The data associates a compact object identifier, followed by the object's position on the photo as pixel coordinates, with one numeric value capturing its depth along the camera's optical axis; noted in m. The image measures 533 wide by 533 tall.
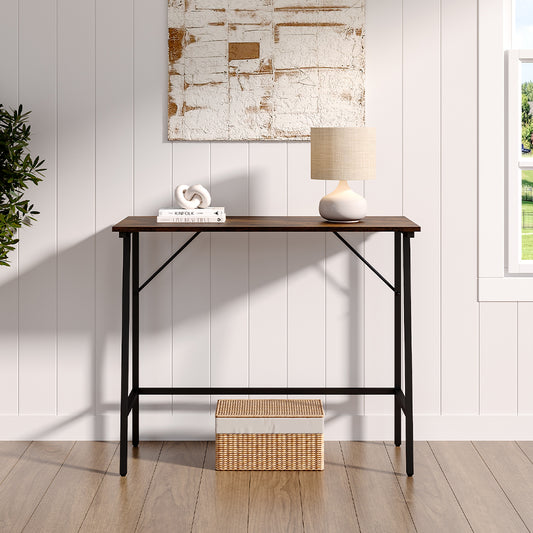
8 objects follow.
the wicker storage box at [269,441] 3.22
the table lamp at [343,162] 3.13
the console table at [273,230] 3.05
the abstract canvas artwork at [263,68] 3.44
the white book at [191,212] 3.20
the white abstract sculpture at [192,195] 3.29
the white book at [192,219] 3.18
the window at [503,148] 3.47
